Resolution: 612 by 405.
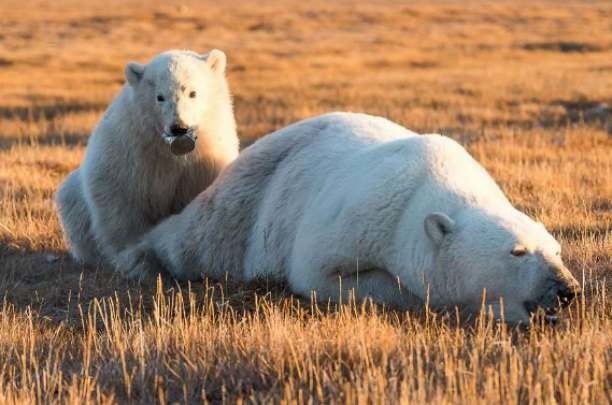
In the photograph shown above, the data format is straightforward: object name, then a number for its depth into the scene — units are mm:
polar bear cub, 15766
